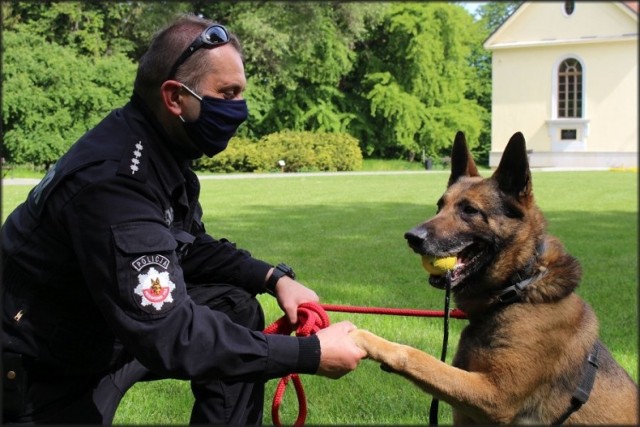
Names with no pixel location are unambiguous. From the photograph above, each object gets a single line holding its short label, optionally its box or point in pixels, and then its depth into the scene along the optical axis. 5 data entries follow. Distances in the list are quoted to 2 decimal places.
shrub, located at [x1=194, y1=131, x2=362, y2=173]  30.55
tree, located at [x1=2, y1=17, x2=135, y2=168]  16.69
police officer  2.21
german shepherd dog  2.81
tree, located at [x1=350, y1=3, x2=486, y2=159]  12.55
